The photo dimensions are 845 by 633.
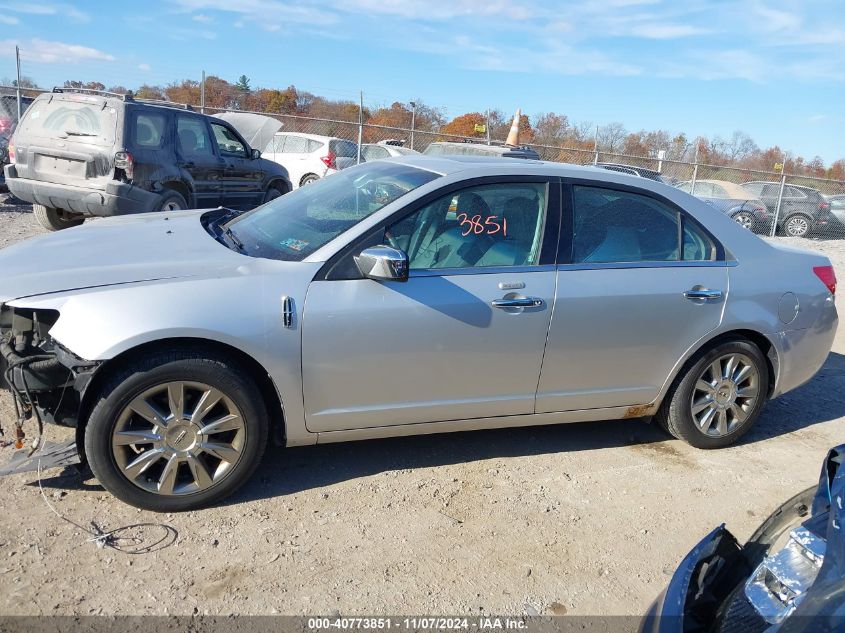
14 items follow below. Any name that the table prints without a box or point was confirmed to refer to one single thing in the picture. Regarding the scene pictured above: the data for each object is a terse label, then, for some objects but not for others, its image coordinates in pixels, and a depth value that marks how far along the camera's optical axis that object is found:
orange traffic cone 14.22
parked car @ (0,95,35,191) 12.23
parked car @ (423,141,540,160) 10.68
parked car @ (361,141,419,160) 17.06
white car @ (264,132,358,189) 16.36
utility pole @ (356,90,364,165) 15.55
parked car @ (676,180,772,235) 18.56
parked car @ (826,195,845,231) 19.89
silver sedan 3.22
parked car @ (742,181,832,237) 19.25
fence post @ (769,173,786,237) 18.21
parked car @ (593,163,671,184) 16.20
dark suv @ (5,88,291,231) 8.27
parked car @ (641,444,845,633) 1.76
